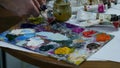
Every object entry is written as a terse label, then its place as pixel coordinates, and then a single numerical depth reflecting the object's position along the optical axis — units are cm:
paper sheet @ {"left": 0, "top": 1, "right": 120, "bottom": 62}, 72
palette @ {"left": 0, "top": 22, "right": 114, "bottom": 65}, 75
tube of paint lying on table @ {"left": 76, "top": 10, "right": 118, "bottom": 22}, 97
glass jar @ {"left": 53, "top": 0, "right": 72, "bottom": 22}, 94
